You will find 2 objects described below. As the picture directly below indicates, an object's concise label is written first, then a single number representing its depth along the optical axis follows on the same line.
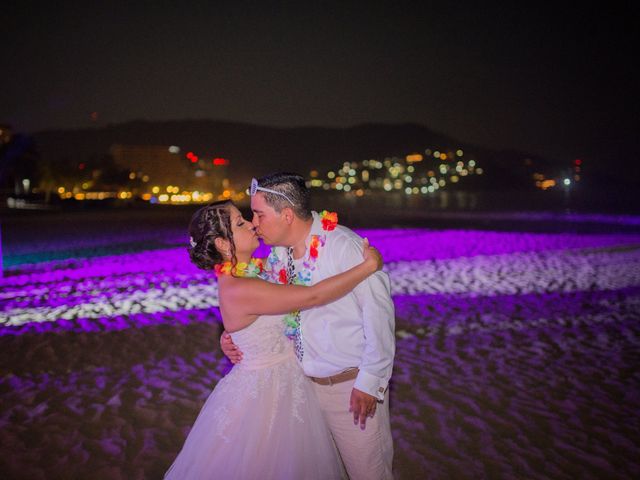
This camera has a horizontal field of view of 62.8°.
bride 2.76
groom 2.70
